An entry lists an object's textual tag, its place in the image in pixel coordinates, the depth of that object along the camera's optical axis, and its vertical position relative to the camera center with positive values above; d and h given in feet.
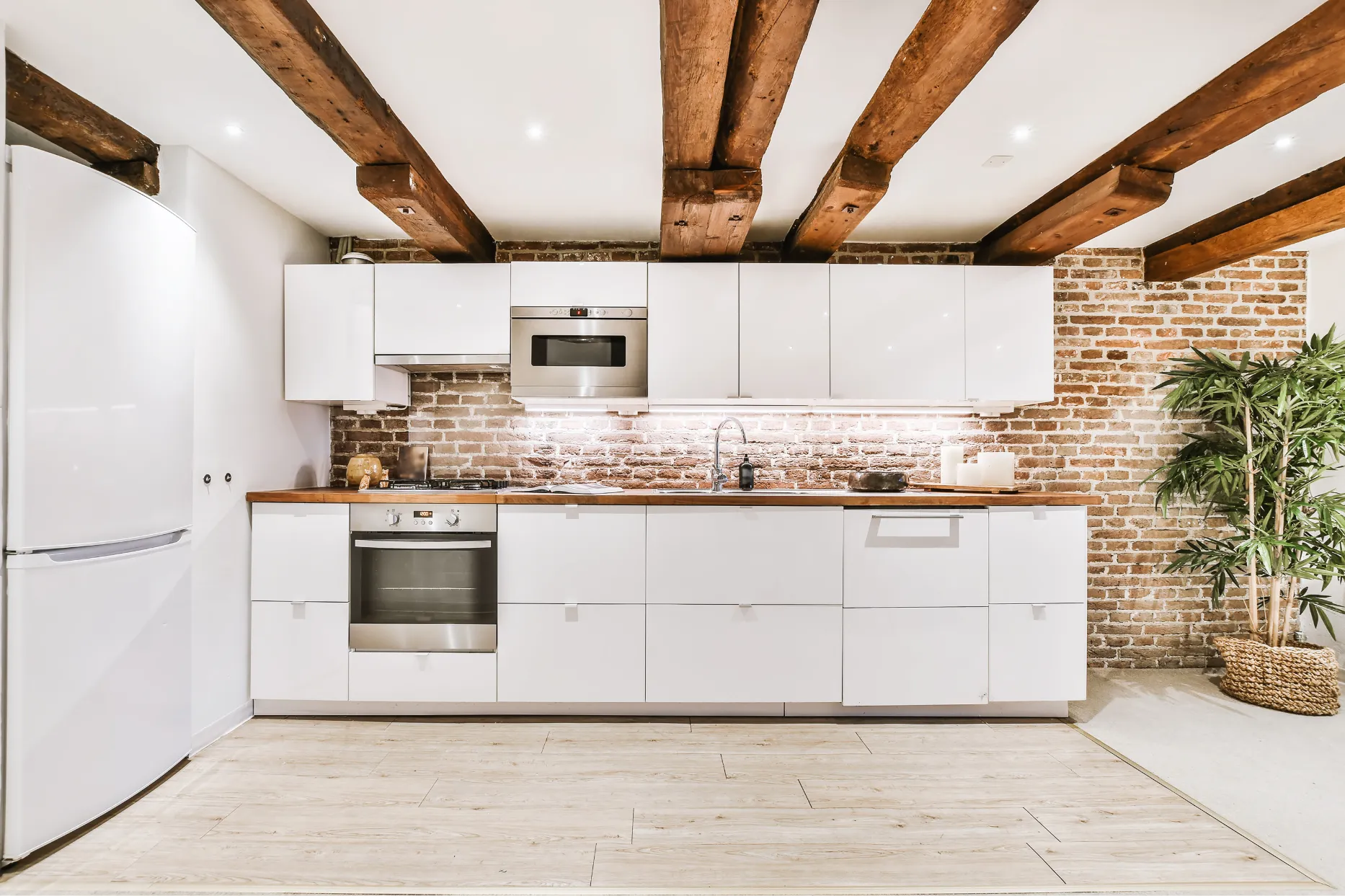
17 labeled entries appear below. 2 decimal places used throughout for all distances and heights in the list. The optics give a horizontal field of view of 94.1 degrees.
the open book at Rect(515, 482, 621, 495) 9.96 -0.65
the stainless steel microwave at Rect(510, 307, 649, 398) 10.27 +1.60
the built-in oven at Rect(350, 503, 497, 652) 9.09 -1.71
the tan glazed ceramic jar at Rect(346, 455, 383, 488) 10.41 -0.34
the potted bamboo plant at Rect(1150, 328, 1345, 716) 9.62 -0.66
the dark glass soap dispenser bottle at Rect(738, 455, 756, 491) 10.27 -0.40
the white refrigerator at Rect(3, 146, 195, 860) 5.81 -0.49
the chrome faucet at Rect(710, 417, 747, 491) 10.37 -0.44
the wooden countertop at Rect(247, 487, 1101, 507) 9.05 -0.70
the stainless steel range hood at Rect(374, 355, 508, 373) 10.27 +1.46
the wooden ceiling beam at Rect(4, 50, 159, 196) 6.40 +3.61
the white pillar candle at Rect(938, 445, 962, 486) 10.68 -0.18
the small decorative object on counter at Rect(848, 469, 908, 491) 9.73 -0.44
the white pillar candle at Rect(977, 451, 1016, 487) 10.05 -0.23
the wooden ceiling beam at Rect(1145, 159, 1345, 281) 8.63 +3.47
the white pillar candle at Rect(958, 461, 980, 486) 10.27 -0.35
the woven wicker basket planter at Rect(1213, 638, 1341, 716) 9.43 -3.41
